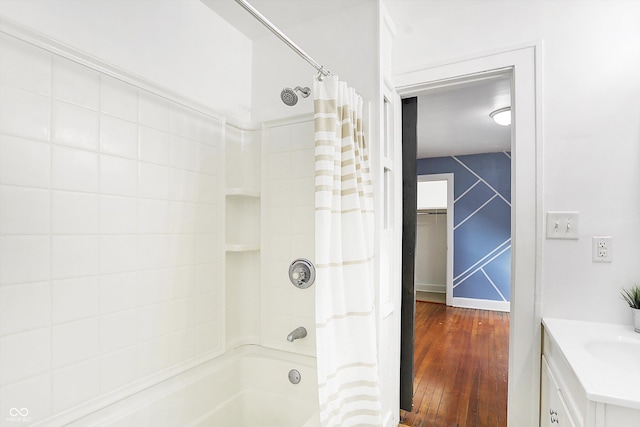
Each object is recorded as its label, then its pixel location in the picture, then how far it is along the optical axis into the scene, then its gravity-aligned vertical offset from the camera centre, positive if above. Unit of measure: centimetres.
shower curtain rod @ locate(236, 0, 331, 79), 110 +70
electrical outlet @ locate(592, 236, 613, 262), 148 -15
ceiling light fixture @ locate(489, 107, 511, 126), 309 +97
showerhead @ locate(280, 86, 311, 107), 151 +56
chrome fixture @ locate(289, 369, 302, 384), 168 -84
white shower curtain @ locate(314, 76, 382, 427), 126 -23
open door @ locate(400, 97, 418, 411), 208 -20
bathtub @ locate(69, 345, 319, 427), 137 -87
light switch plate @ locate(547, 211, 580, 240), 154 -5
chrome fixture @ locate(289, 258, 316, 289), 175 -32
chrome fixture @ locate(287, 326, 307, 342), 159 -61
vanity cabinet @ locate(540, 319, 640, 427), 88 -54
